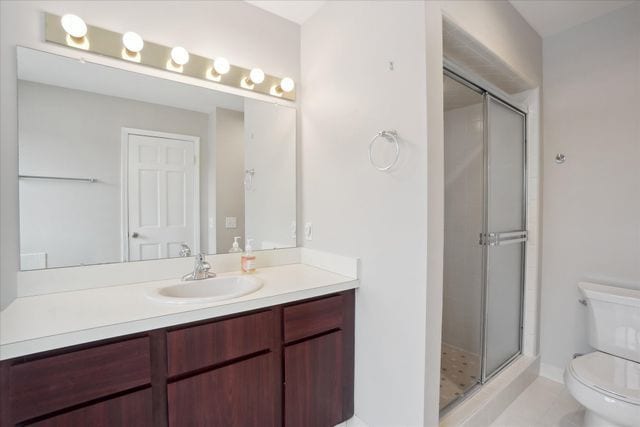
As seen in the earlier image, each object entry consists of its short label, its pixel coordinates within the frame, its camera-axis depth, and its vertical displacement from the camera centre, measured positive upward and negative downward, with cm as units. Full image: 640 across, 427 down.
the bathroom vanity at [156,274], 98 -34
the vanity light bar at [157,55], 133 +84
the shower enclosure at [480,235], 191 -18
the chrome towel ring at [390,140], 136 +34
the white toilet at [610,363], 129 -83
